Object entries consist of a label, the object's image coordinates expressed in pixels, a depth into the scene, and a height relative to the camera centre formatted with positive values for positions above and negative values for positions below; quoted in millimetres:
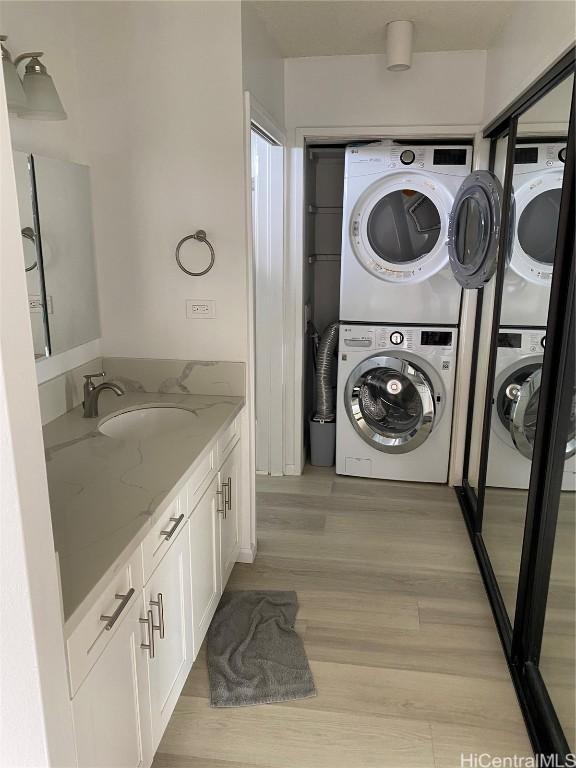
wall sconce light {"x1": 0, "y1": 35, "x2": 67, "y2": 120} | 2004 +475
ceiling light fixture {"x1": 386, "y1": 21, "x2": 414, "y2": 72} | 2850 +887
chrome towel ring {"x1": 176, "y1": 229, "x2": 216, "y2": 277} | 2621 -55
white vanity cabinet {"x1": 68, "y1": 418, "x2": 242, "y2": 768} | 1330 -1039
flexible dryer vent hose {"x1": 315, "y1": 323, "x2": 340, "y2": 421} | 4035 -886
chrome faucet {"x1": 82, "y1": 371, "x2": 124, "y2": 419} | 2410 -617
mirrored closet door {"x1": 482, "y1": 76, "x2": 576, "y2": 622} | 2043 -348
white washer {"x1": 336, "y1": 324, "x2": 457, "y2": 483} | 3697 -1009
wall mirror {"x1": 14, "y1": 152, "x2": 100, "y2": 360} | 2229 -61
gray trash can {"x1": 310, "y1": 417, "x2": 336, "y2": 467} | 4086 -1361
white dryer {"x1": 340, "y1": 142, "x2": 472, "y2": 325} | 3508 +13
